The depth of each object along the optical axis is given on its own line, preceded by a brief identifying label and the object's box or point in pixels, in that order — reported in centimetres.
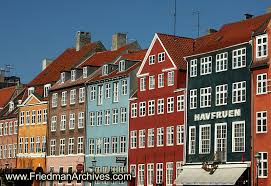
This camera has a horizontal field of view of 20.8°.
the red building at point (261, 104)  5403
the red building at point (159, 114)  6550
